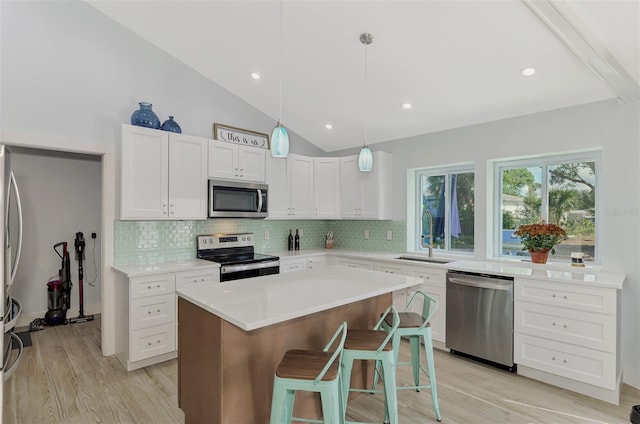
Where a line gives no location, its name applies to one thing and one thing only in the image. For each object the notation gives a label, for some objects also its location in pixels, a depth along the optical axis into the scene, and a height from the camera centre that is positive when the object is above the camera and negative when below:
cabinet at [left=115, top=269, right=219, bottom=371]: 3.01 -0.98
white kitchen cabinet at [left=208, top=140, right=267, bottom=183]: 3.79 +0.63
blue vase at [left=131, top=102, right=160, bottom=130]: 3.32 +0.97
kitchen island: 1.76 -0.73
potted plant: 3.13 -0.22
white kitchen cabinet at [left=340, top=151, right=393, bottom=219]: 4.46 +0.36
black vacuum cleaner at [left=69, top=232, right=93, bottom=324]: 4.38 -0.79
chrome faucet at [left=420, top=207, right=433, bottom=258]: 4.07 -0.28
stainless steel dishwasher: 3.00 -0.97
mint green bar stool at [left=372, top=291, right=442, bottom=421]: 2.28 -0.86
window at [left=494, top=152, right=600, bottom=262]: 3.20 +0.17
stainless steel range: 3.64 -0.52
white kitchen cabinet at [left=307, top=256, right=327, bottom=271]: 4.49 -0.65
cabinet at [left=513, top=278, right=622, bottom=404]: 2.52 -0.99
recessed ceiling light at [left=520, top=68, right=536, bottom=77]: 2.76 +1.20
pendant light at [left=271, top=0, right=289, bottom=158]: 2.36 +0.51
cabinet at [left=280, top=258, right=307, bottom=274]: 4.17 -0.65
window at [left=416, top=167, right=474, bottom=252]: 4.02 +0.07
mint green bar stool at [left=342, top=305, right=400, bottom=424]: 1.88 -0.82
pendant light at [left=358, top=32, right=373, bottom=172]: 2.85 +0.50
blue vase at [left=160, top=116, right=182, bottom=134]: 3.49 +0.93
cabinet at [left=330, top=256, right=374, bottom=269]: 4.19 -0.64
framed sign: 4.10 +1.01
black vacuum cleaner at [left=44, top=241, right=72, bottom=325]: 4.16 -1.03
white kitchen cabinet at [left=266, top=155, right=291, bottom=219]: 4.34 +0.34
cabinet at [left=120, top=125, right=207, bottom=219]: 3.20 +0.40
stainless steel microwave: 3.75 +0.17
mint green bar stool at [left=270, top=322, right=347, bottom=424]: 1.58 -0.82
